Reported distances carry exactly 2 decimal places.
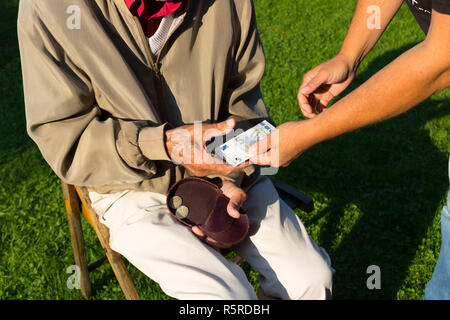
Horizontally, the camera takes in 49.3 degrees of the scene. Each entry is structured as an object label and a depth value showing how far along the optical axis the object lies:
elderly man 2.12
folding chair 2.40
